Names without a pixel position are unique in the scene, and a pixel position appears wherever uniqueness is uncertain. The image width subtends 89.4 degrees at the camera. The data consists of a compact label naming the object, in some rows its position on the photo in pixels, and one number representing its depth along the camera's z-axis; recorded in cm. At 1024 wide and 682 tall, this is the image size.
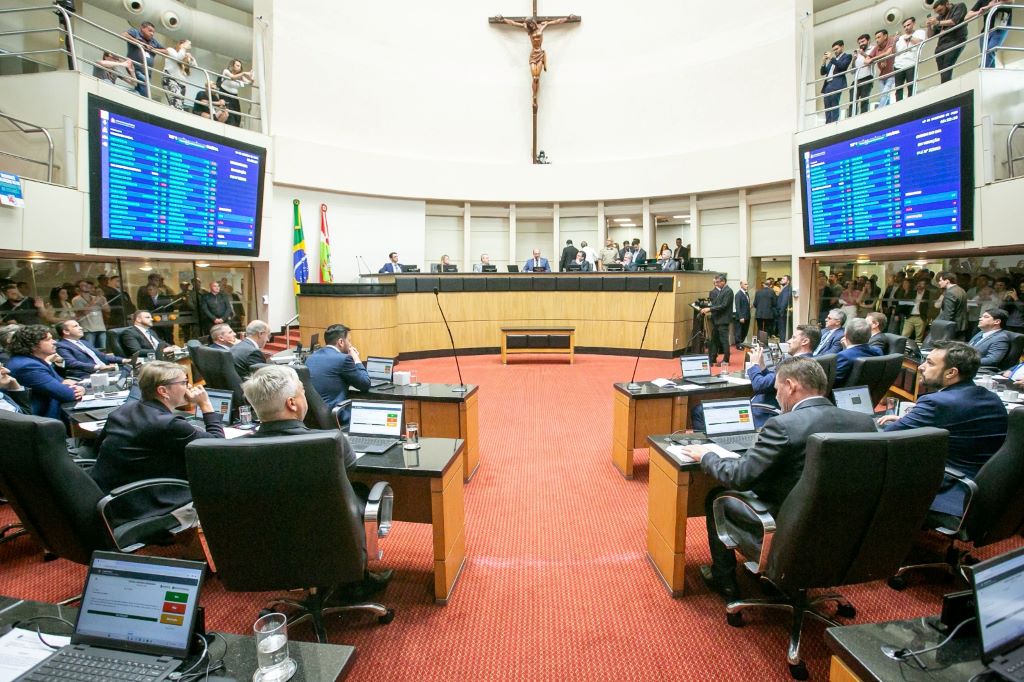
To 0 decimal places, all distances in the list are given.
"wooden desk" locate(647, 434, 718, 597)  250
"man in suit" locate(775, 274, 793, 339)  944
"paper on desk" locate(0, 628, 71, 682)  117
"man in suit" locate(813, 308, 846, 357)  484
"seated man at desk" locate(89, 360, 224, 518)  233
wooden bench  938
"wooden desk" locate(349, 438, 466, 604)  245
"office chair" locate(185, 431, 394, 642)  168
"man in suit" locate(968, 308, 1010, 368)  471
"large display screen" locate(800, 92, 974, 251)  607
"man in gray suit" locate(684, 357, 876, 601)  203
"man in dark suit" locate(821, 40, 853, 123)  858
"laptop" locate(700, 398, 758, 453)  288
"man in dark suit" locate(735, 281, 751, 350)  917
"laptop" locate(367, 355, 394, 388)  449
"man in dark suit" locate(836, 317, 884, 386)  401
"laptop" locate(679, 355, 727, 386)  447
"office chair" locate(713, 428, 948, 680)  172
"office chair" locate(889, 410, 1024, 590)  219
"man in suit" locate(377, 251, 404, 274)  1085
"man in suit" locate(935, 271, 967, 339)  622
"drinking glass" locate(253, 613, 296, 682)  116
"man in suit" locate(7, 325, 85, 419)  354
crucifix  1171
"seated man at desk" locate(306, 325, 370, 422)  388
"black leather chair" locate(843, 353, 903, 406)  393
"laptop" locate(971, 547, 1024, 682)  115
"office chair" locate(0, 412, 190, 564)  197
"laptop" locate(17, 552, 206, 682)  122
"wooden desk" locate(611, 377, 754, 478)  412
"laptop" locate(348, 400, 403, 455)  292
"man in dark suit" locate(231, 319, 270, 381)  429
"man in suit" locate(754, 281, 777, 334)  949
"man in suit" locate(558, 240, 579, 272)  1162
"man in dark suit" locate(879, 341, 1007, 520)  256
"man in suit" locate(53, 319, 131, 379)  457
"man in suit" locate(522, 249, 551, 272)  1122
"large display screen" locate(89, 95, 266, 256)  631
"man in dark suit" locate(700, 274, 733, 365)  871
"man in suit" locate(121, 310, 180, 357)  565
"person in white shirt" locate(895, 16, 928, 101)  742
